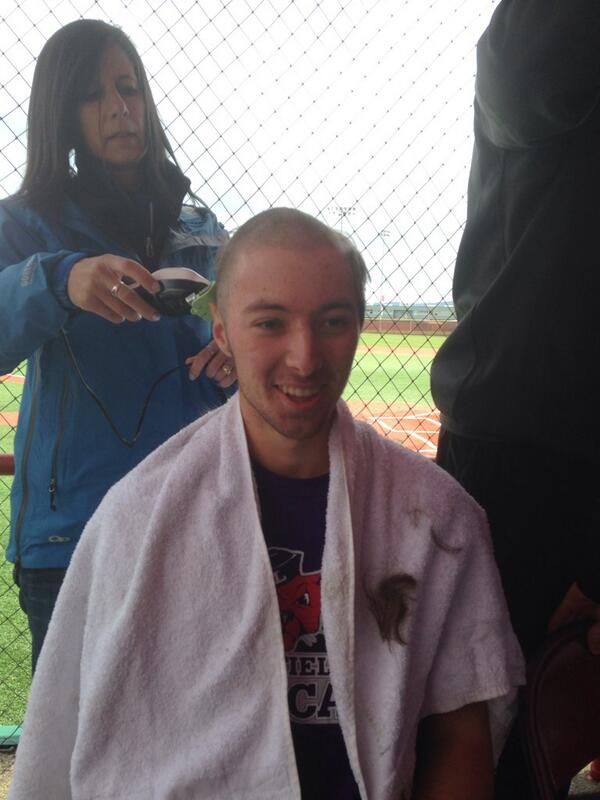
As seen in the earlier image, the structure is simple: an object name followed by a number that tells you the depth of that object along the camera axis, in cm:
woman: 125
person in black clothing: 105
